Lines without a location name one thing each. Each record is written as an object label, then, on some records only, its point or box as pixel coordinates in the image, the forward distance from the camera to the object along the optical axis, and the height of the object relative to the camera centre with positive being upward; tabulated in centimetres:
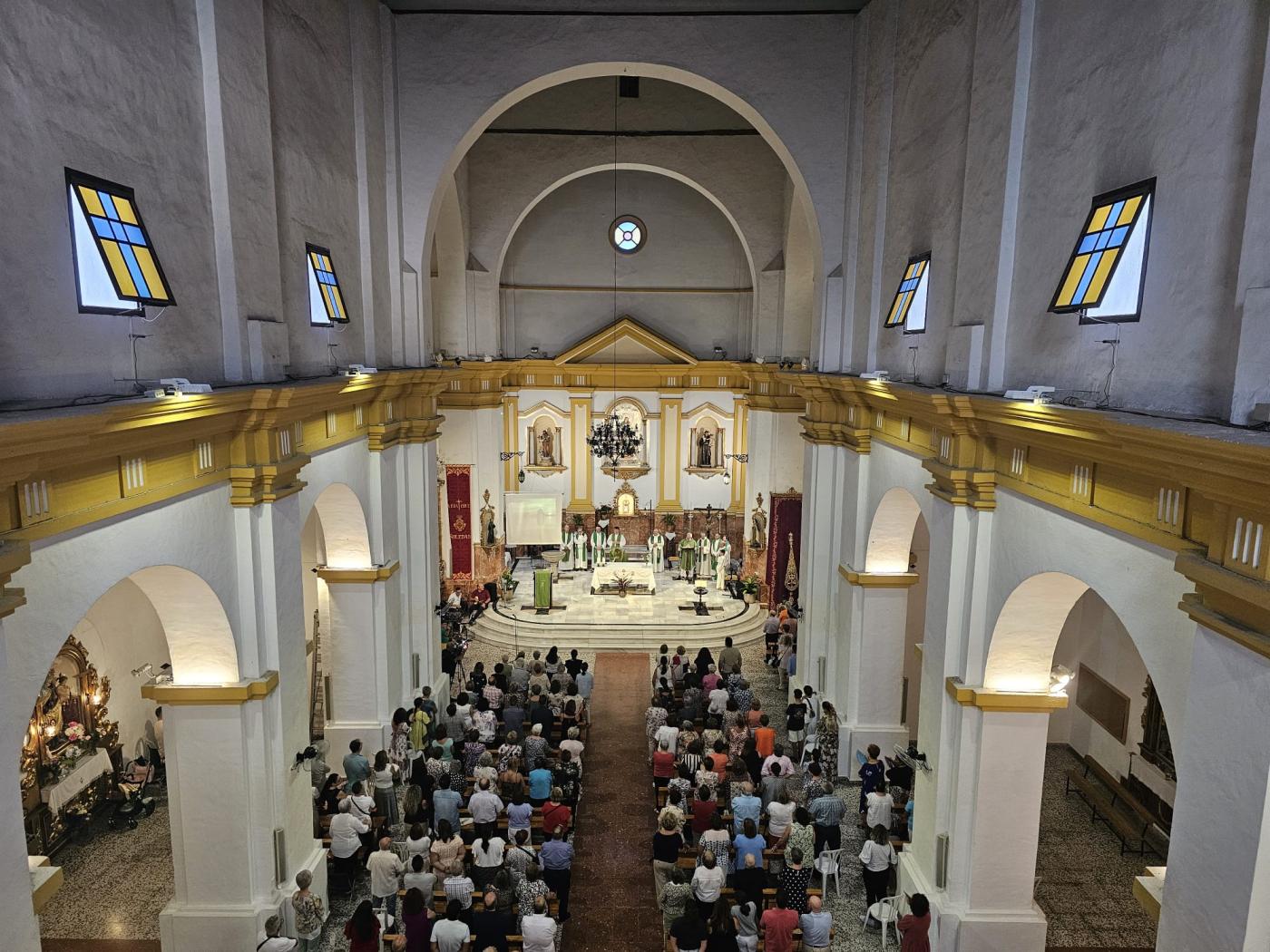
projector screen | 2380 -426
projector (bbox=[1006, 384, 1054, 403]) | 725 -20
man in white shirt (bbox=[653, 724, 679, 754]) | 1274 -538
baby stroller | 1194 -606
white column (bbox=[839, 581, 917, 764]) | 1354 -461
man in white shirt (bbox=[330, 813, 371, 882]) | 1031 -558
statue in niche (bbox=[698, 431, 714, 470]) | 2688 -269
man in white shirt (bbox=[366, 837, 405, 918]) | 946 -548
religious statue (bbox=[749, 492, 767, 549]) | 2277 -422
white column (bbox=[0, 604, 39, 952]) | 511 -297
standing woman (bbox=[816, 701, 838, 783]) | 1342 -567
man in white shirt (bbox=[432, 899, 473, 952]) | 829 -539
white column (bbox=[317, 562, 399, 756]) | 1341 -458
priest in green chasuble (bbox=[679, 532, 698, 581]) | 2420 -530
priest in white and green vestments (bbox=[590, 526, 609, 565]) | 2480 -521
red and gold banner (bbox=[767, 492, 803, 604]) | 2138 -406
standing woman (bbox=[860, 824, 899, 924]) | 1004 -562
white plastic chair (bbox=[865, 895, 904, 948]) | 980 -606
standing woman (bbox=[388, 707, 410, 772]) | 1274 -558
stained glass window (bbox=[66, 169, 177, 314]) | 639 +78
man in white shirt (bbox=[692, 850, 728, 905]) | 919 -537
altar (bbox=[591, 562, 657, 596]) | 2234 -546
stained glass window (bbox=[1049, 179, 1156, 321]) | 649 +86
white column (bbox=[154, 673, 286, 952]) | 866 -454
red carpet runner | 1003 -647
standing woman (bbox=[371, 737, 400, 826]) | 1152 -565
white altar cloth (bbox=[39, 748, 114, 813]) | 1111 -560
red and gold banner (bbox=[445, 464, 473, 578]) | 2250 -365
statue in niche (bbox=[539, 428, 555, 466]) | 2692 -264
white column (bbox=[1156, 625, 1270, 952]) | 469 -245
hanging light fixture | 2105 -186
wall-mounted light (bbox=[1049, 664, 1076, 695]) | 873 -307
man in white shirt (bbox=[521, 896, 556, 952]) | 830 -536
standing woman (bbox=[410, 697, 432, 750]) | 1341 -557
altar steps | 2014 -623
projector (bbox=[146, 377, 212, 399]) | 685 -26
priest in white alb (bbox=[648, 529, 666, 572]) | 2492 -529
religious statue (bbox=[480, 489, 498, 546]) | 2270 -420
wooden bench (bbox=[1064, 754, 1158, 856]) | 1164 -606
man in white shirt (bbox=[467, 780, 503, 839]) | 1066 -539
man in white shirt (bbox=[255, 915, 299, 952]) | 784 -524
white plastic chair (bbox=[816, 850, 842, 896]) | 1044 -588
